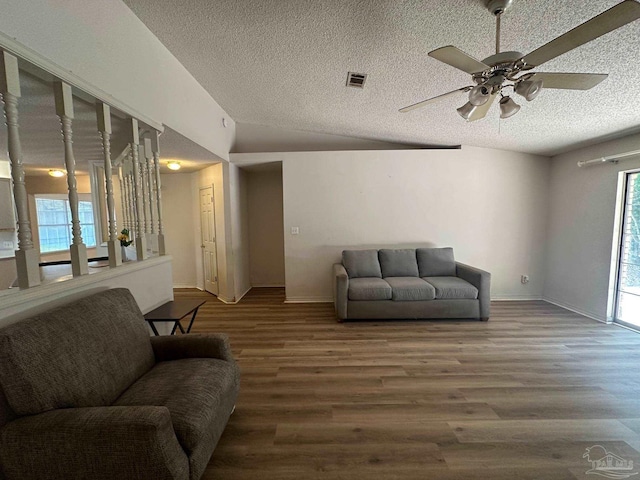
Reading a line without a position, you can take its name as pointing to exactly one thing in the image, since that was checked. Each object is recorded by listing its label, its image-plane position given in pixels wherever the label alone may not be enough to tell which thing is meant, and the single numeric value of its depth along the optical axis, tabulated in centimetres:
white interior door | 468
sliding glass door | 319
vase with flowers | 275
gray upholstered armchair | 106
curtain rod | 300
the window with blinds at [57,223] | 543
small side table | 210
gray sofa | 351
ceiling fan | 133
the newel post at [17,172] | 128
